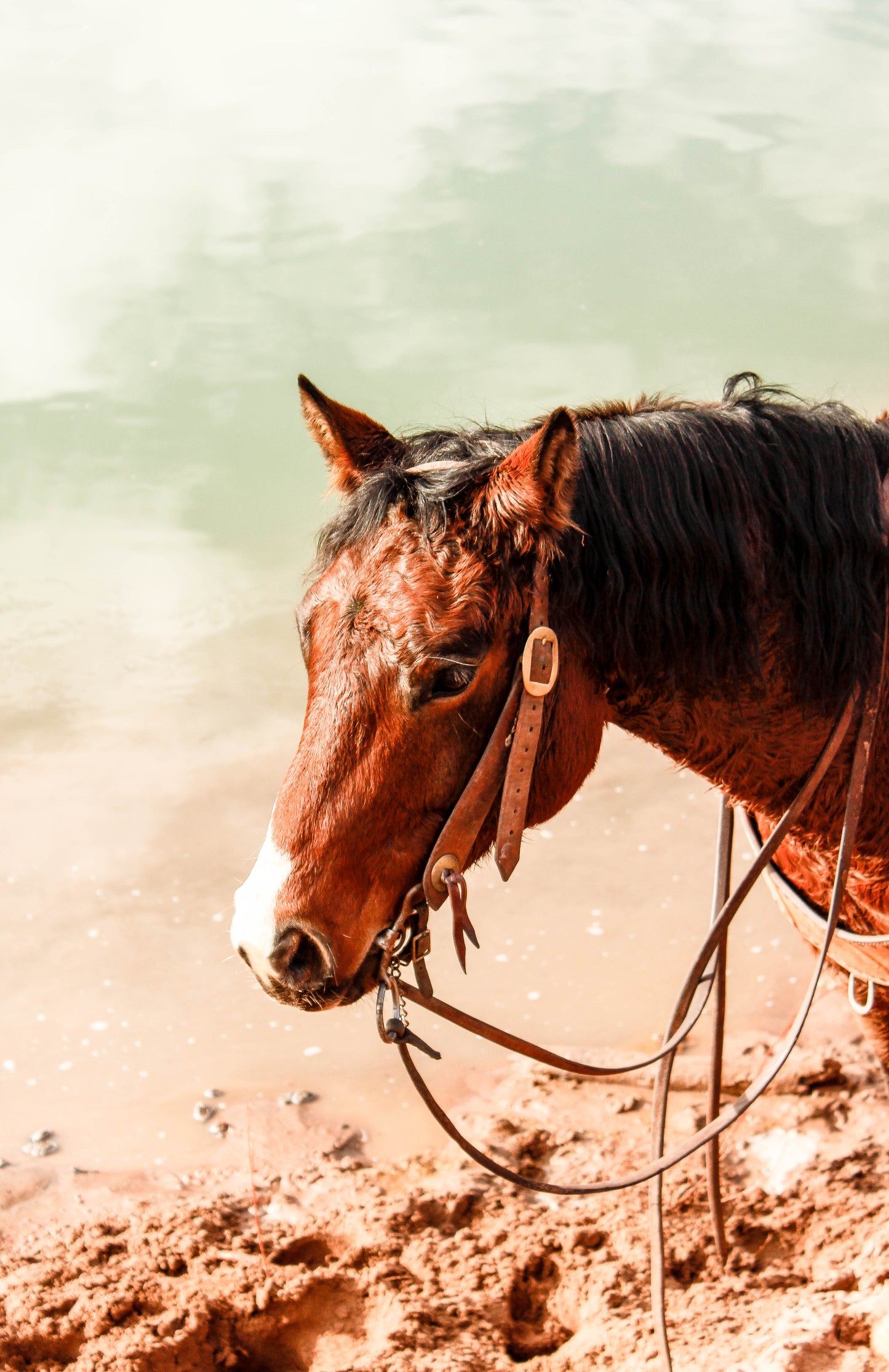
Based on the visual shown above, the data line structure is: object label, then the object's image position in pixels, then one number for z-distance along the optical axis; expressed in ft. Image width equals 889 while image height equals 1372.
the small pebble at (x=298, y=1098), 12.51
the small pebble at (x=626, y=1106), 11.66
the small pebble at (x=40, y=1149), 11.98
